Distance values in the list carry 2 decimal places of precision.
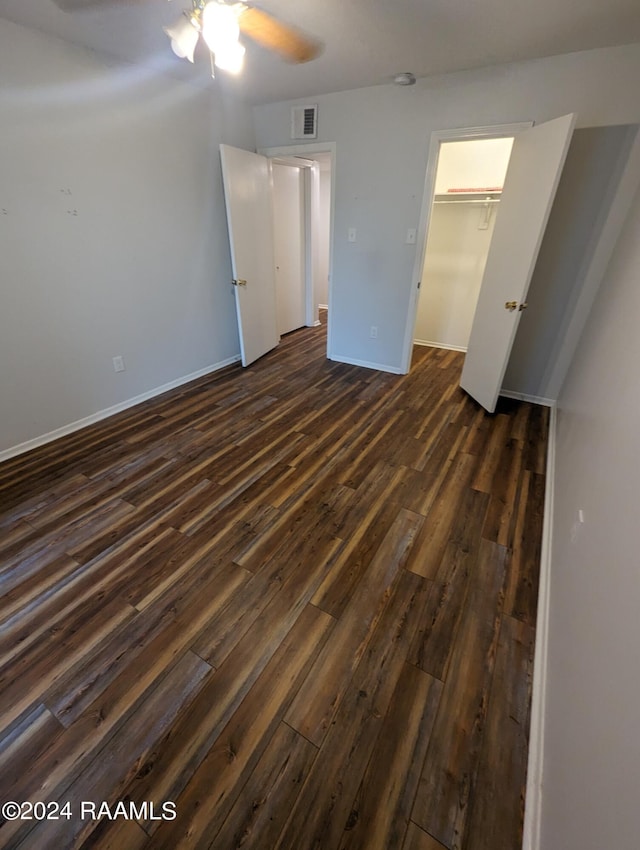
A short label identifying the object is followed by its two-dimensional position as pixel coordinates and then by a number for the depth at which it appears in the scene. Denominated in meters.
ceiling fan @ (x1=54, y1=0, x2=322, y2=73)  1.39
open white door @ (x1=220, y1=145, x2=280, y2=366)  3.29
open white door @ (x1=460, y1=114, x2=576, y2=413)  2.29
